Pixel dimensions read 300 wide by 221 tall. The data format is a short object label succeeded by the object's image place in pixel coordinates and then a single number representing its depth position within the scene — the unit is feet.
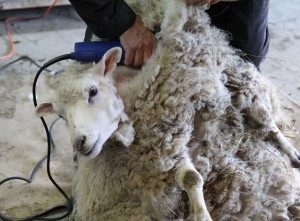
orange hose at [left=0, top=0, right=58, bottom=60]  7.72
